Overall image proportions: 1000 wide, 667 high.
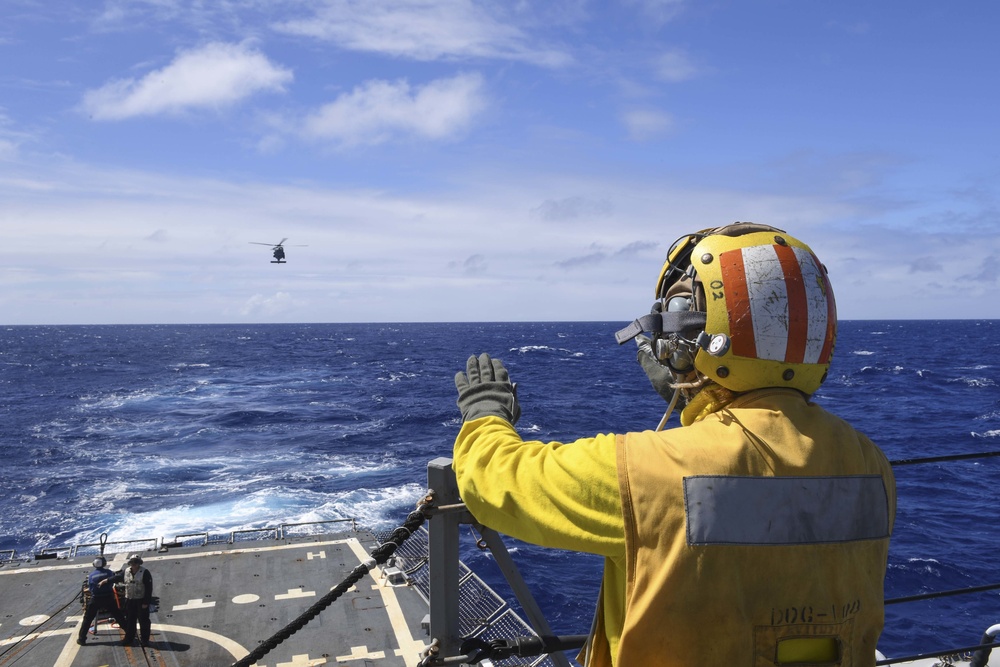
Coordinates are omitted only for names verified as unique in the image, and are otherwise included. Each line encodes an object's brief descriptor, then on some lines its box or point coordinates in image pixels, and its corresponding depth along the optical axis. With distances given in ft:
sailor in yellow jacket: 7.14
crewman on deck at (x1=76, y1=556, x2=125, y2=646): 46.47
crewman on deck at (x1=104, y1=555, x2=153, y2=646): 46.19
